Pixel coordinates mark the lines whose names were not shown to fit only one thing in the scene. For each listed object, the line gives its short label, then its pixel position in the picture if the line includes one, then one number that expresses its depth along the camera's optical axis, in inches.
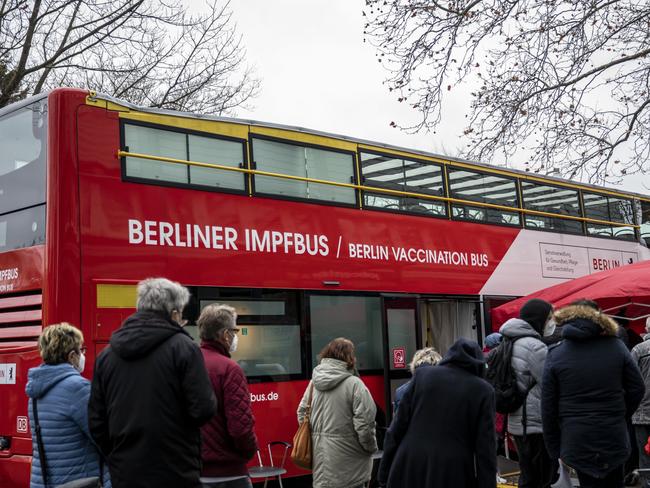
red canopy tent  374.0
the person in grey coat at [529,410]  258.2
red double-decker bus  286.7
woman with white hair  226.5
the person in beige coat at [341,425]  244.7
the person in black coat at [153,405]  156.2
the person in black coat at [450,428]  171.9
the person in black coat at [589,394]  213.3
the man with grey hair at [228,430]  188.2
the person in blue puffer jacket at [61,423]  182.1
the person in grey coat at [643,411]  293.9
